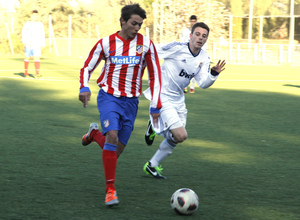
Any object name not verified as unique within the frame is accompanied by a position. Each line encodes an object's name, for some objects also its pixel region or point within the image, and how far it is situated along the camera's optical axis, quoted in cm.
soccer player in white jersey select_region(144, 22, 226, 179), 1200
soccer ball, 903
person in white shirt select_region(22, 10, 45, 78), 3462
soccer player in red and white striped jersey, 1003
